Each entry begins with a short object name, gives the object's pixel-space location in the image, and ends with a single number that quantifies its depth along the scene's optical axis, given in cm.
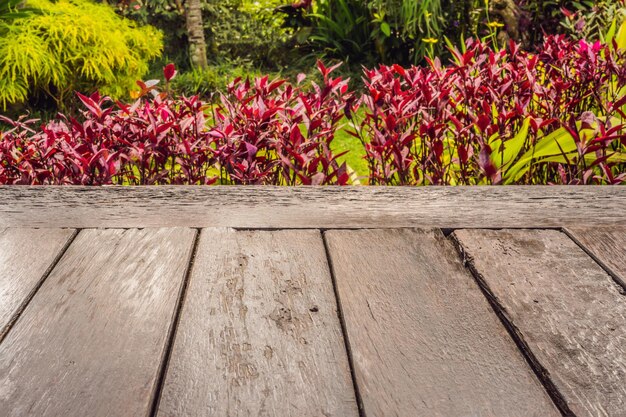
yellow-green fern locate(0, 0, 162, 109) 502
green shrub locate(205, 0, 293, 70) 780
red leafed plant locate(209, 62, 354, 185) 168
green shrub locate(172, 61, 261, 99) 669
